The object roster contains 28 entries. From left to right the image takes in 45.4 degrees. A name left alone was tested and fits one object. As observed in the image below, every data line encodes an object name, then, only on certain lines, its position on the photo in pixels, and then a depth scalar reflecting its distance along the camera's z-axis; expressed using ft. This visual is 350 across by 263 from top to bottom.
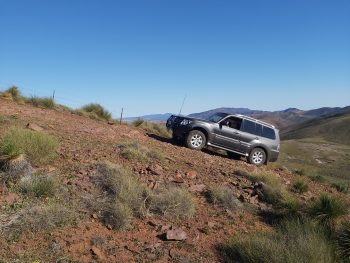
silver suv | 50.47
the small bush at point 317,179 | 49.30
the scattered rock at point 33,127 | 39.96
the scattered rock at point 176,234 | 23.79
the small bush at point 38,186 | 25.08
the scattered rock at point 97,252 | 20.83
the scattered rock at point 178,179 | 32.24
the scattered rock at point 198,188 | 31.76
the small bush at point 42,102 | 63.98
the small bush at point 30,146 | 28.84
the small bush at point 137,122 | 72.43
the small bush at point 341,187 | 45.12
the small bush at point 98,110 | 72.01
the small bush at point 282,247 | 21.08
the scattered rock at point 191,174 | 34.25
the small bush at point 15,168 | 26.23
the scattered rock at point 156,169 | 32.91
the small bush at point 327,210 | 28.53
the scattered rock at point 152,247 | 22.43
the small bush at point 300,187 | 38.98
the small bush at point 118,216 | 23.89
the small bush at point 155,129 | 68.56
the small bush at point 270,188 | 32.27
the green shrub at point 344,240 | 23.44
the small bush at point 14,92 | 66.10
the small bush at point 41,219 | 21.70
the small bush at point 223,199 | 29.78
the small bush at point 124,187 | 26.12
